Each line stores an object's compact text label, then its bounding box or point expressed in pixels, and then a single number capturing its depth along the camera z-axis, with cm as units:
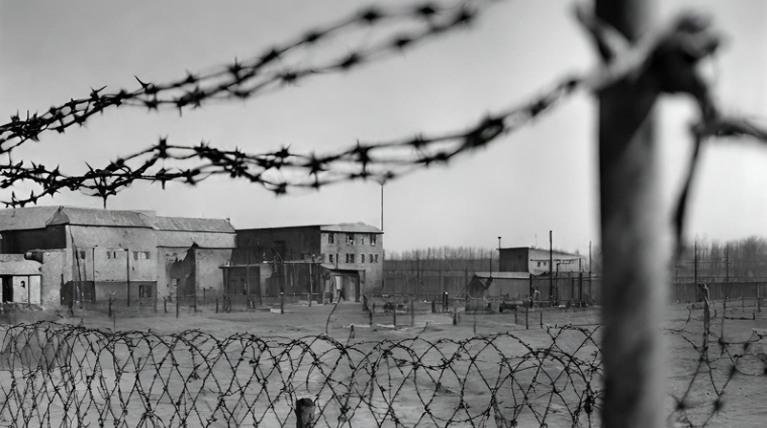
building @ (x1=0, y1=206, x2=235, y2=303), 4703
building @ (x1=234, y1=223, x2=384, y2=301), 5616
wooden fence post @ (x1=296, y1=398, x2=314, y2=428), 600
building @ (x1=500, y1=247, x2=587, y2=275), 6200
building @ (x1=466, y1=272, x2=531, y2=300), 5138
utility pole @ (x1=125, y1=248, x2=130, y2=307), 5083
